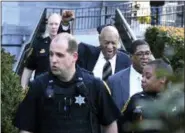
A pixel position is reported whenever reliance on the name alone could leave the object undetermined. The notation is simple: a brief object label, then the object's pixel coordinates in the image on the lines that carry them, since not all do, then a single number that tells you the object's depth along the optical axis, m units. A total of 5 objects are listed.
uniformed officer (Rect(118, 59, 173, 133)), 5.04
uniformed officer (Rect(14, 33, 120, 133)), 4.59
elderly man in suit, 6.84
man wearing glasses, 6.12
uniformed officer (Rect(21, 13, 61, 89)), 7.51
